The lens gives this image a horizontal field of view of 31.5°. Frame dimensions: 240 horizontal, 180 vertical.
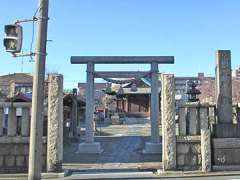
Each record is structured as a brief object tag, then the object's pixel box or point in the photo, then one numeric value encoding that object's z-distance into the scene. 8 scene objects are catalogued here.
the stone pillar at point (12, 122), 14.56
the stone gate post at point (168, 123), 14.50
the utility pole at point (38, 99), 9.41
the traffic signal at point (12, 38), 9.70
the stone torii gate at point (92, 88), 22.27
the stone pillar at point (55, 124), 14.23
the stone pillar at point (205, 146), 14.45
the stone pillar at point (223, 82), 15.27
